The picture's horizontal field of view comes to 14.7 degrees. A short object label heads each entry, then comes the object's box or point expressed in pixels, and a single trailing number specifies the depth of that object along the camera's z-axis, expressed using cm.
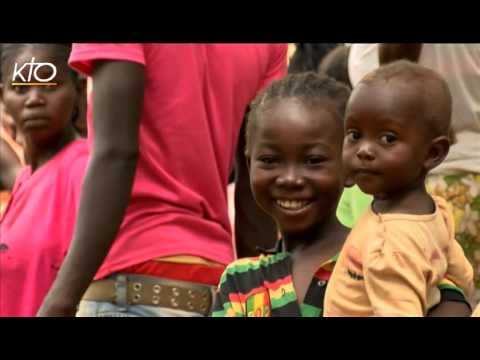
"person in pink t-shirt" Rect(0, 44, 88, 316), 543
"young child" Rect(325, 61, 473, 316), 365
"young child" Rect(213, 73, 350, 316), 403
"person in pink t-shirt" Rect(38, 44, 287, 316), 468
